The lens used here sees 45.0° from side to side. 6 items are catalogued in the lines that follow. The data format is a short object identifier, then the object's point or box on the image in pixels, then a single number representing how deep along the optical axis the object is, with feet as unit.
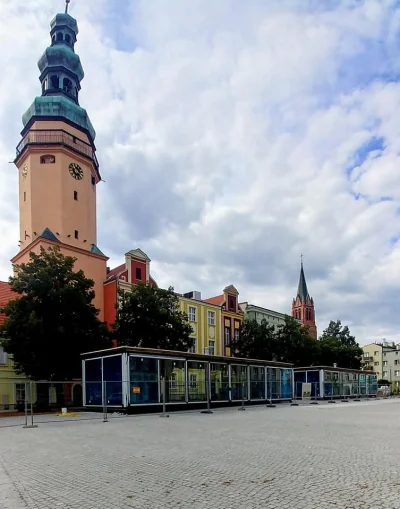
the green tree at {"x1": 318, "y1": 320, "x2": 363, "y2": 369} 196.49
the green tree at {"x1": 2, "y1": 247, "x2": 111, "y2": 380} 88.84
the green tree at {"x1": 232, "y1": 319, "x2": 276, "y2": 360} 167.53
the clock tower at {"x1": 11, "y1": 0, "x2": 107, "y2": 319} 144.05
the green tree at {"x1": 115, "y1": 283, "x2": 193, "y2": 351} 119.34
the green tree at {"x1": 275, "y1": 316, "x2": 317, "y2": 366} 166.91
